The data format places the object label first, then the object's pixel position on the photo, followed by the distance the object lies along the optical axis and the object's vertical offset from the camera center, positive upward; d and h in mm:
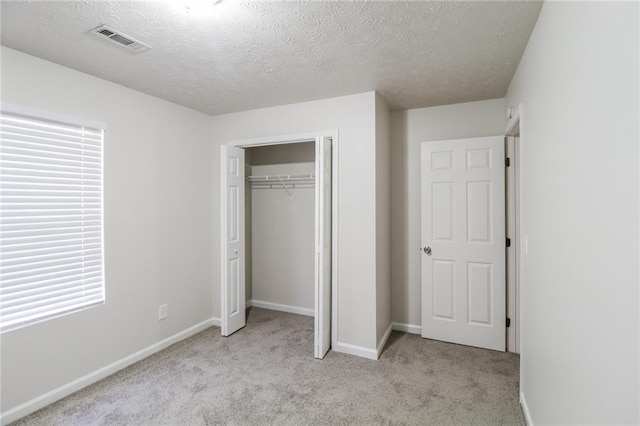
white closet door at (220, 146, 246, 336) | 3293 -319
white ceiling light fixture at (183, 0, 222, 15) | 1571 +1054
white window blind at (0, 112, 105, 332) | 2092 -58
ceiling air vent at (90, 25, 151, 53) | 1858 +1072
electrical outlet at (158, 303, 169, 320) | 3073 -982
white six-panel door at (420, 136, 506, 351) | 3010 -293
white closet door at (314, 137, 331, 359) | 2828 -320
